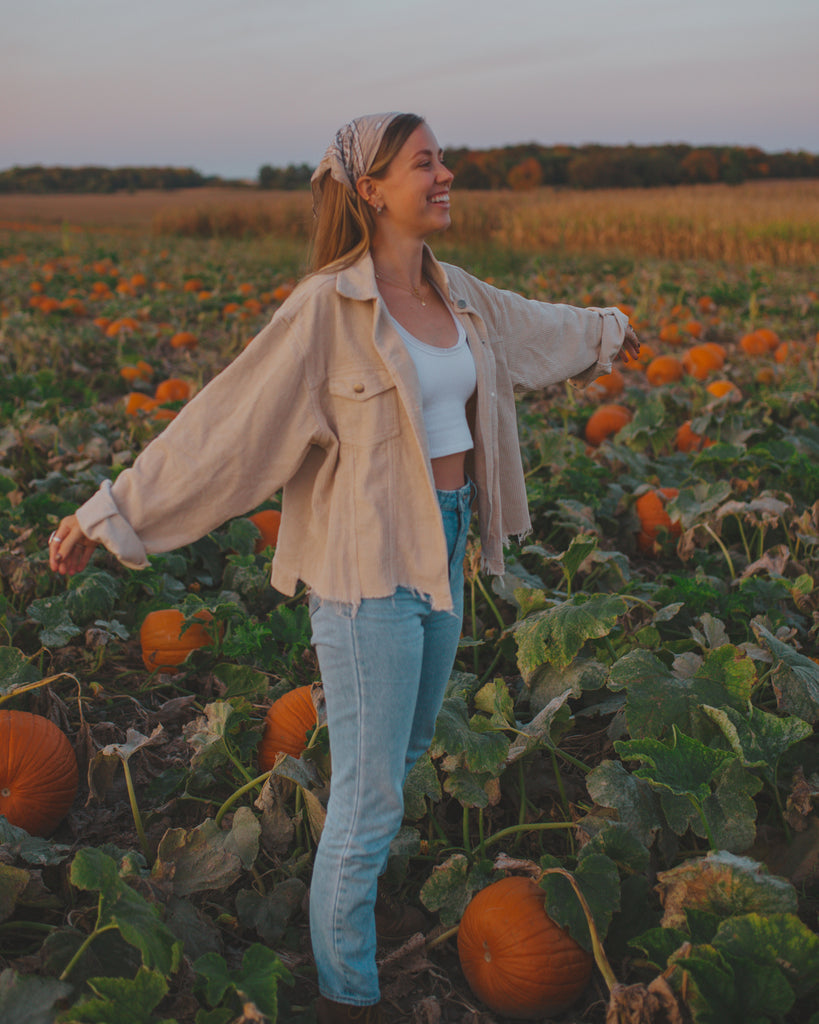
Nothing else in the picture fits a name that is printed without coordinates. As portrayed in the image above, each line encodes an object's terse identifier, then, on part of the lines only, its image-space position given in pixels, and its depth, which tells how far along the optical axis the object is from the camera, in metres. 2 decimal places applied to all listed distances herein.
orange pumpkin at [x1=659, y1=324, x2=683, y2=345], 7.91
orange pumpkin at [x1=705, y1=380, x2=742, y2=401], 5.74
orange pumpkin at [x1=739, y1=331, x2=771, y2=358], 7.48
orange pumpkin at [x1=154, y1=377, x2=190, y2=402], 5.93
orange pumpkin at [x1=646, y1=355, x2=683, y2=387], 6.92
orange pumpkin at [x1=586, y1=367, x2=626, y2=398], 6.57
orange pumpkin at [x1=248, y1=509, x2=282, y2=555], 3.96
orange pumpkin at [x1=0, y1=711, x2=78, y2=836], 2.46
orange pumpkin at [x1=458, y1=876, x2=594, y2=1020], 2.00
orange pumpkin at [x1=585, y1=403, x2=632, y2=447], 5.50
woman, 1.78
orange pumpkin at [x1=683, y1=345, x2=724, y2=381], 6.63
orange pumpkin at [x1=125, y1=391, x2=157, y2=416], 5.66
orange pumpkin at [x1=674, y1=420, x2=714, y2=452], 5.26
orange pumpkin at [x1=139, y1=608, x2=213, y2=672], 3.19
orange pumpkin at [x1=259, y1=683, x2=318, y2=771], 2.68
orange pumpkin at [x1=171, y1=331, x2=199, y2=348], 7.95
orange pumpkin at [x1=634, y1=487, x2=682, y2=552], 4.11
